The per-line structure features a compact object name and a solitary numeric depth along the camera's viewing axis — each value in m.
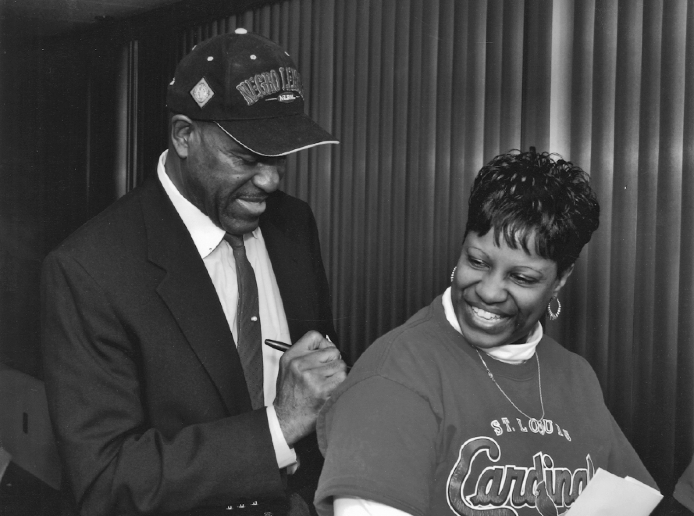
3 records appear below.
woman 1.15
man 1.51
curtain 2.23
